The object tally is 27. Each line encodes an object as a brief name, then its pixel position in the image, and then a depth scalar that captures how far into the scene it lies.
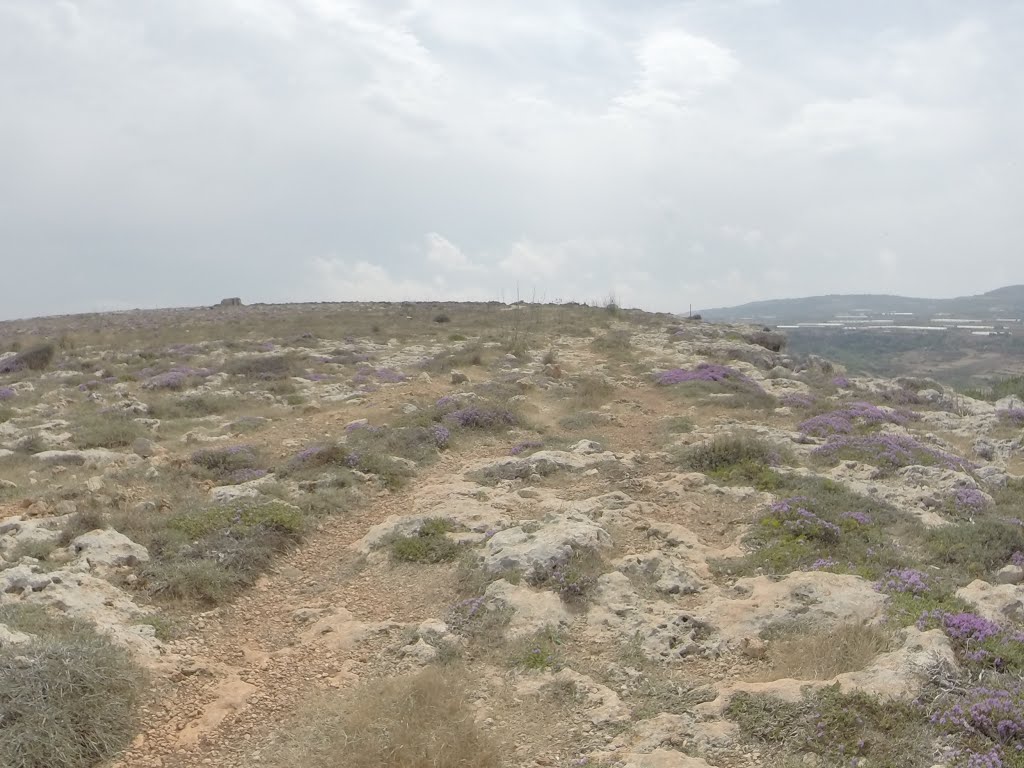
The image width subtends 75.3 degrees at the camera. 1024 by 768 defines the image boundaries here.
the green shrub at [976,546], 9.12
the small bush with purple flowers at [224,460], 14.85
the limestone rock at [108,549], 9.84
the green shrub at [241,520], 11.15
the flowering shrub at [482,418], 18.02
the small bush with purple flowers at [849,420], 16.73
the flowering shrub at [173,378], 24.64
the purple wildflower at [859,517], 10.63
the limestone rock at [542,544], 9.72
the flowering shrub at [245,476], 14.04
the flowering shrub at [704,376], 23.78
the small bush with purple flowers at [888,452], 13.62
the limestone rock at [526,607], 8.45
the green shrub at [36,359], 30.34
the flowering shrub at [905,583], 8.26
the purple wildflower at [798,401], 19.95
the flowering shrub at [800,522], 10.26
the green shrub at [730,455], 13.97
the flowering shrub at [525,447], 15.69
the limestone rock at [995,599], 7.54
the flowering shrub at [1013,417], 18.36
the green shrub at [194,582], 9.41
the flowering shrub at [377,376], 25.70
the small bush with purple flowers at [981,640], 6.56
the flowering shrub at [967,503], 11.09
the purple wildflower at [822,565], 9.19
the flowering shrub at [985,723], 5.27
